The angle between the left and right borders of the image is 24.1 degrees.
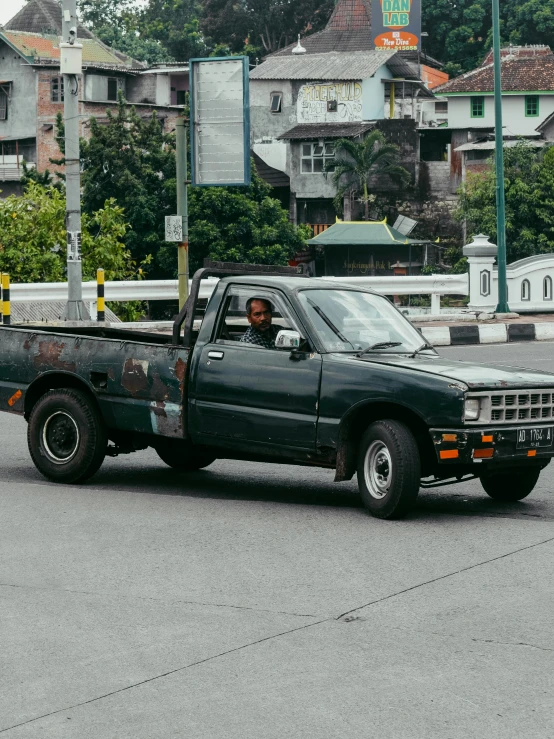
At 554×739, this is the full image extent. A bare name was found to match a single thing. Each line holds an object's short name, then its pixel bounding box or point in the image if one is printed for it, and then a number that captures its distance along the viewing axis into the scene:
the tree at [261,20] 97.12
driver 9.26
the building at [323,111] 74.12
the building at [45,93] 73.19
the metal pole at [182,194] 21.23
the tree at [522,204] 61.56
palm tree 71.19
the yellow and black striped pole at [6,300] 21.61
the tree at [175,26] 97.12
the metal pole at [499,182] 26.42
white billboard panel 23.75
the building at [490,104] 77.56
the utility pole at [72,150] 20.88
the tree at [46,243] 29.97
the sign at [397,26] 79.56
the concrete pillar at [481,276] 26.78
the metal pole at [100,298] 22.91
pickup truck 8.26
